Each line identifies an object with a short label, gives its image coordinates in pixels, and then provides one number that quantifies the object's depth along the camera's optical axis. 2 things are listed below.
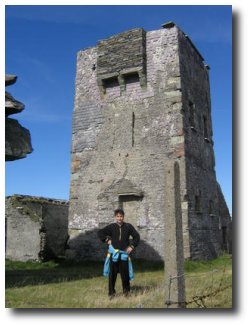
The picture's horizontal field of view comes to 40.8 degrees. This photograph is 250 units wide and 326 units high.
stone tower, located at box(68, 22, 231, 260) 12.41
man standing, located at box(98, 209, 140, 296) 6.50
